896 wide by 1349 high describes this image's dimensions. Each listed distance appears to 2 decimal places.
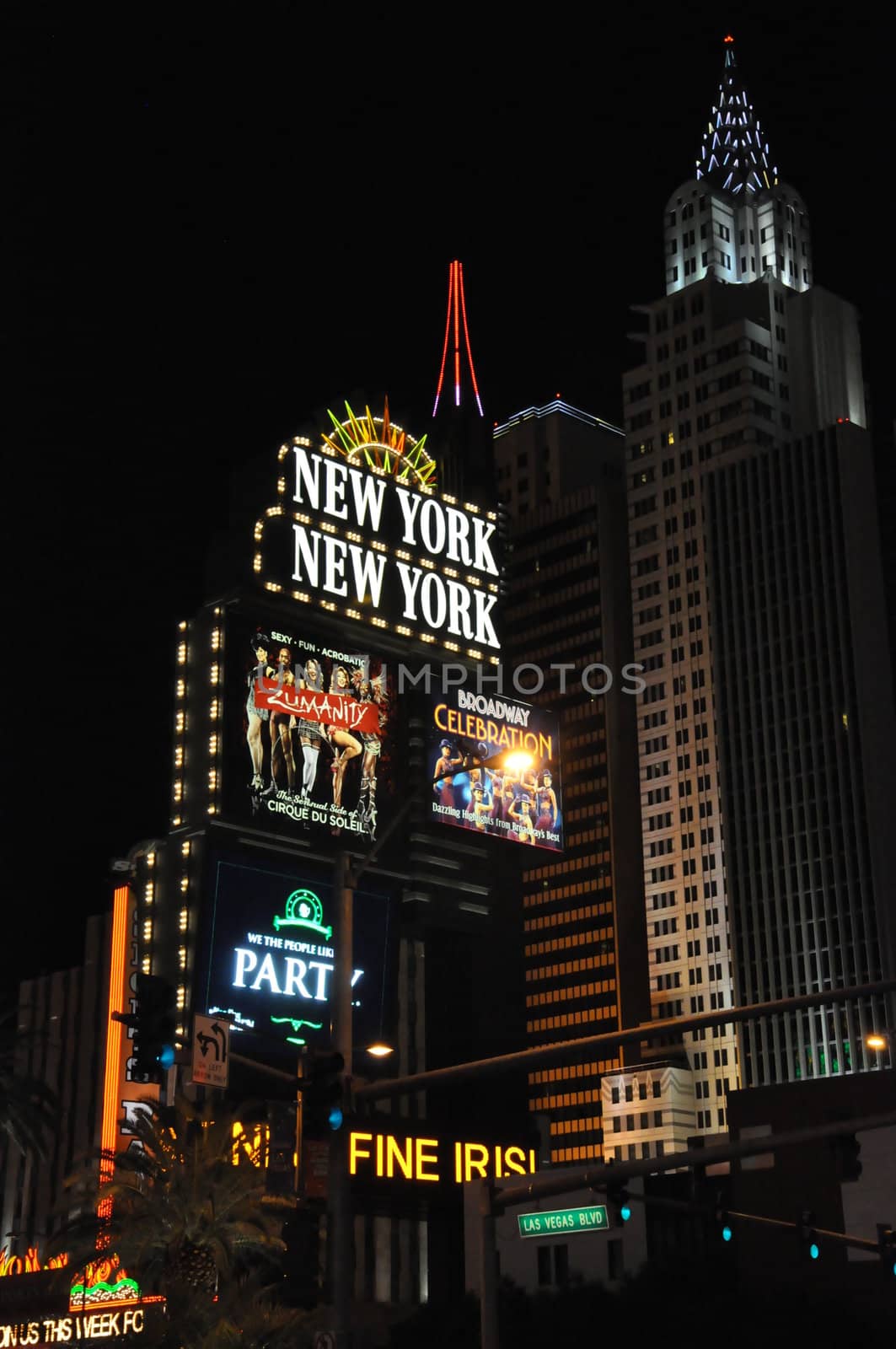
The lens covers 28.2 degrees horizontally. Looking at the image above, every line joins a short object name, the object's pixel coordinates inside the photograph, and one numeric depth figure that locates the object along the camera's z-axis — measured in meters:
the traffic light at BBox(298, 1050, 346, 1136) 25.59
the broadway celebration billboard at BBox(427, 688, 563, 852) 63.88
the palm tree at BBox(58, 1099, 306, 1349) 41.06
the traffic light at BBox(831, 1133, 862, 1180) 25.36
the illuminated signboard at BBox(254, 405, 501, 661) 64.12
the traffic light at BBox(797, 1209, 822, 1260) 30.83
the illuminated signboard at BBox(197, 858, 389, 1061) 57.16
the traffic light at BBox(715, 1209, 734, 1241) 30.16
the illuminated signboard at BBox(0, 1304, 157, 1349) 49.44
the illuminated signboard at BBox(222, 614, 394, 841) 59.47
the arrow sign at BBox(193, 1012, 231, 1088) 27.98
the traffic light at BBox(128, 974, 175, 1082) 24.44
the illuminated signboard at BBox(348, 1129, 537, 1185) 59.25
